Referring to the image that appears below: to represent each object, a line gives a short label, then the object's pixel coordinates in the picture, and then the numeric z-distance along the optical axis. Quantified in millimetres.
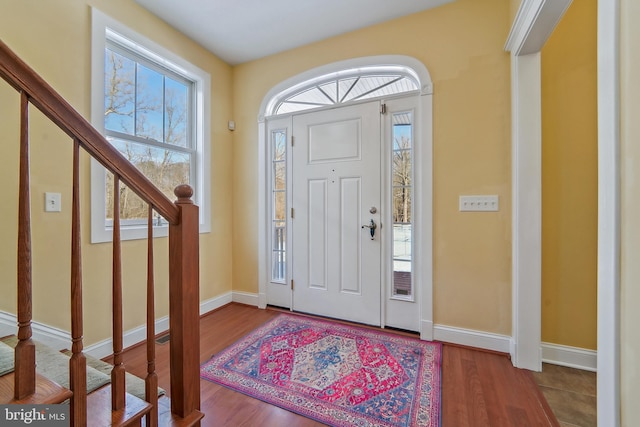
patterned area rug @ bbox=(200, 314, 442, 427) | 1491
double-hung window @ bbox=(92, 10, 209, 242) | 1983
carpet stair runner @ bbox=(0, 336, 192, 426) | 776
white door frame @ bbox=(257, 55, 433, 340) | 2248
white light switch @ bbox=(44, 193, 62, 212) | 1698
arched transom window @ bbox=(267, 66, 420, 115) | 2484
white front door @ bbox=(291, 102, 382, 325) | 2508
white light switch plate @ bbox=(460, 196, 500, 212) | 2076
